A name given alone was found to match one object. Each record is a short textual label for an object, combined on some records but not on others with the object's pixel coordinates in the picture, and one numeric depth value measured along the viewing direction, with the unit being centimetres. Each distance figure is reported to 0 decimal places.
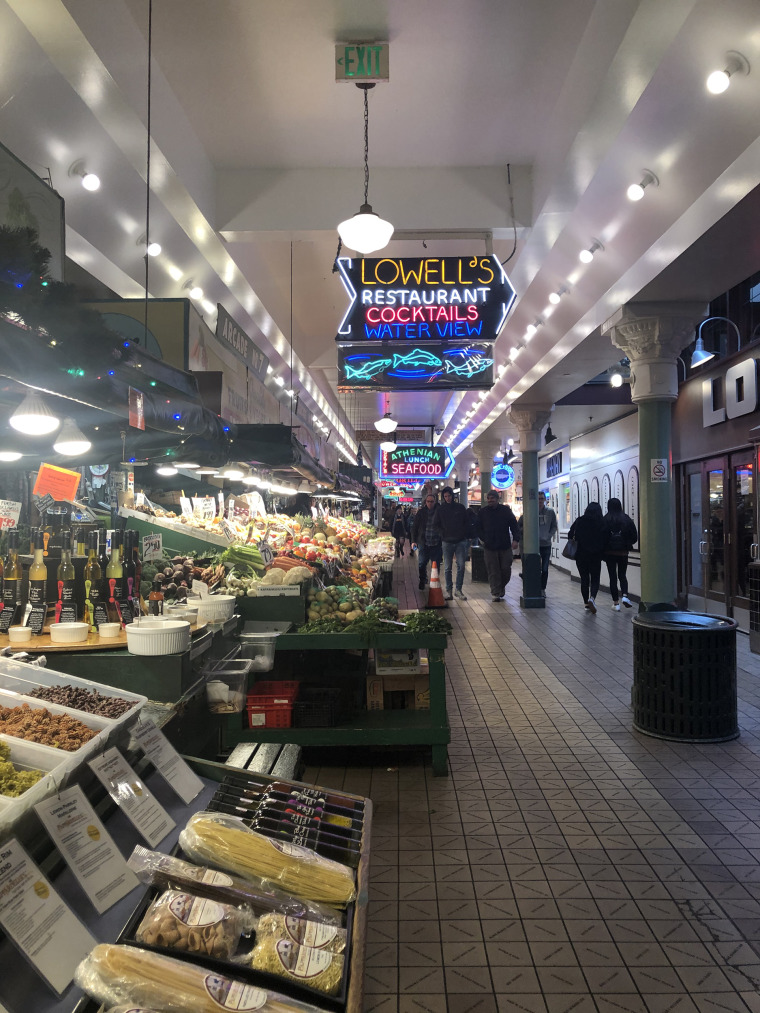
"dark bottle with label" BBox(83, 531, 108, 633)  354
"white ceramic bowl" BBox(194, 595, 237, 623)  412
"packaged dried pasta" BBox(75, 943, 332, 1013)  147
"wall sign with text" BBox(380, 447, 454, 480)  2423
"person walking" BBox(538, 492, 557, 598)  1345
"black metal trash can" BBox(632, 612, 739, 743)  523
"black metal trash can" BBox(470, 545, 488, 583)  1702
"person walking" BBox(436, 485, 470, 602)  1272
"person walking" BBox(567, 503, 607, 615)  1151
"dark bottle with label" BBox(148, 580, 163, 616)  394
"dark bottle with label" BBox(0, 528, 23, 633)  344
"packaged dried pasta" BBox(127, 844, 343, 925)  184
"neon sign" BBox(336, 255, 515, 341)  567
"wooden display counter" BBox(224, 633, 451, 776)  470
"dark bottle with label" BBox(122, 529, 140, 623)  361
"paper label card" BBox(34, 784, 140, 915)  177
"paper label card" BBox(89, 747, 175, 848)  206
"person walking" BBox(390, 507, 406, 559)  2711
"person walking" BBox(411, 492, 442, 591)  1319
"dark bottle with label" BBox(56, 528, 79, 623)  347
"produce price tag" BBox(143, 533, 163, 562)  443
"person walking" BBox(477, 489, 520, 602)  1266
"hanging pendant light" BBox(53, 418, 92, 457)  383
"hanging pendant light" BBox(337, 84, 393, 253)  468
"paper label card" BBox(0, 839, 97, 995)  152
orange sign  357
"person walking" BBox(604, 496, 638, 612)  1145
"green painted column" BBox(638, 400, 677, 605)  687
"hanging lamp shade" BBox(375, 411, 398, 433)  1509
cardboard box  509
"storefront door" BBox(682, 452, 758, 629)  974
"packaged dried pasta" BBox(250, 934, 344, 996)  163
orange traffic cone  898
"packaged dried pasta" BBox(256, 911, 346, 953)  173
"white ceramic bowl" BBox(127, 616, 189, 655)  310
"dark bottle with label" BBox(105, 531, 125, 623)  360
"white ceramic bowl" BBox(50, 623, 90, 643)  321
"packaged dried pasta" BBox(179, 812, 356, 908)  197
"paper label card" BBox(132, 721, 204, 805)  237
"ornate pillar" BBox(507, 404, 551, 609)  1261
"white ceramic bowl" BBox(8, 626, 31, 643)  318
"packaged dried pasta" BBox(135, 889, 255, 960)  165
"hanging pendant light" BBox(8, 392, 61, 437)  295
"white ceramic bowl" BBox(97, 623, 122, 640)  331
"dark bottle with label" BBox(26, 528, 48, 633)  339
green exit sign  447
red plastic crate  477
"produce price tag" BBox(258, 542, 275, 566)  610
